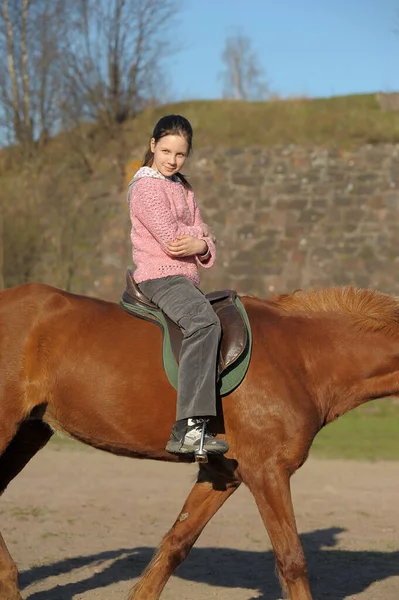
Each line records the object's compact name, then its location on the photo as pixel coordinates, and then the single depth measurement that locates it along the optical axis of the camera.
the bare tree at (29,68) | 20.05
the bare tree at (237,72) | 41.75
